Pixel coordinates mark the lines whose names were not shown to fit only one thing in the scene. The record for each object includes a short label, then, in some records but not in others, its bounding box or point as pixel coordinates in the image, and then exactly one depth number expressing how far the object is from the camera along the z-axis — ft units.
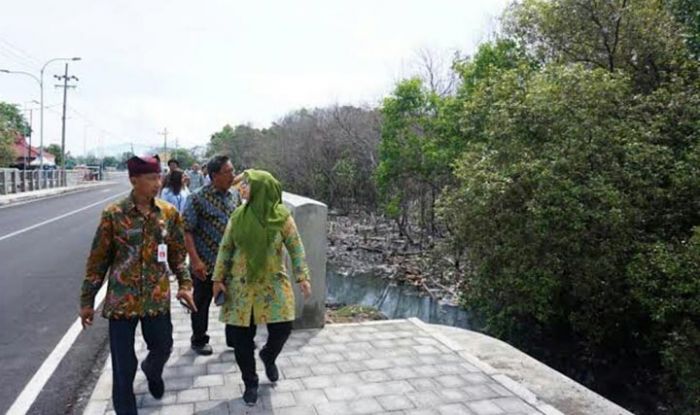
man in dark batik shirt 14.49
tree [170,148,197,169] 265.75
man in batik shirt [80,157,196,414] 10.18
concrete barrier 18.06
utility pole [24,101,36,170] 166.01
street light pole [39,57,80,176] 107.87
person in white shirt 23.40
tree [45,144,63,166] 247.09
